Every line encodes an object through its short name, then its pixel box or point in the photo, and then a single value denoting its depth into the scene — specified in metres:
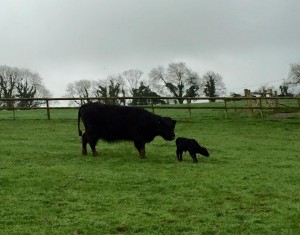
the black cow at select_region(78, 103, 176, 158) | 13.89
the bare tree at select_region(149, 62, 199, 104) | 76.38
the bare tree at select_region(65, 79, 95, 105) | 96.78
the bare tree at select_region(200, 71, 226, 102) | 71.31
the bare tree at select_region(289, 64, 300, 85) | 73.25
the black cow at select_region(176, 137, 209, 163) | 13.00
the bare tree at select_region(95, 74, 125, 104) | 62.94
